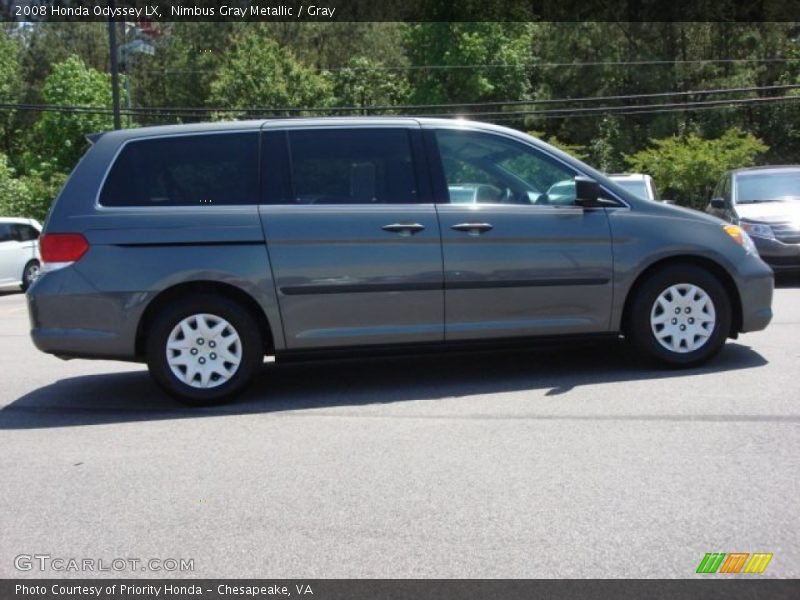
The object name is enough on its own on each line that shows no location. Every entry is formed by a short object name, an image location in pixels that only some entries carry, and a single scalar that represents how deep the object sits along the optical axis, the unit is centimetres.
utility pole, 2573
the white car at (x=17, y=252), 2084
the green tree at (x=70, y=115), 4822
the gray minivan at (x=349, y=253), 640
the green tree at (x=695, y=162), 3166
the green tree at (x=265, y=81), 4912
